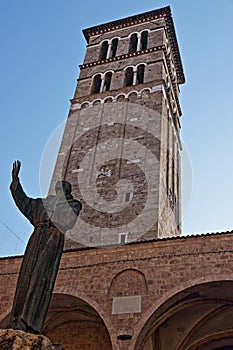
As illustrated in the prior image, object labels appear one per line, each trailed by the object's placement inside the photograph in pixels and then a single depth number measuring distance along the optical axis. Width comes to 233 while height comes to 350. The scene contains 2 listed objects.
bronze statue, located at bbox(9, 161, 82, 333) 4.32
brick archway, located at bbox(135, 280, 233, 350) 11.78
